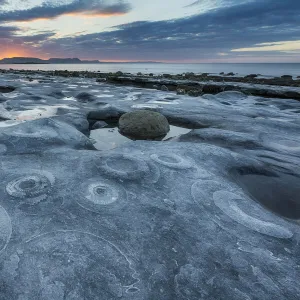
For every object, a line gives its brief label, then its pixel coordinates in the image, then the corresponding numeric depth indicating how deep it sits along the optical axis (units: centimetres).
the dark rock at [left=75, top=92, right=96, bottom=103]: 1419
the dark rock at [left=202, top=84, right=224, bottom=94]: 2186
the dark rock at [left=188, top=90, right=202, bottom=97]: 1881
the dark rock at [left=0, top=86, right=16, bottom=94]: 1865
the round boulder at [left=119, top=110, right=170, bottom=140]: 787
